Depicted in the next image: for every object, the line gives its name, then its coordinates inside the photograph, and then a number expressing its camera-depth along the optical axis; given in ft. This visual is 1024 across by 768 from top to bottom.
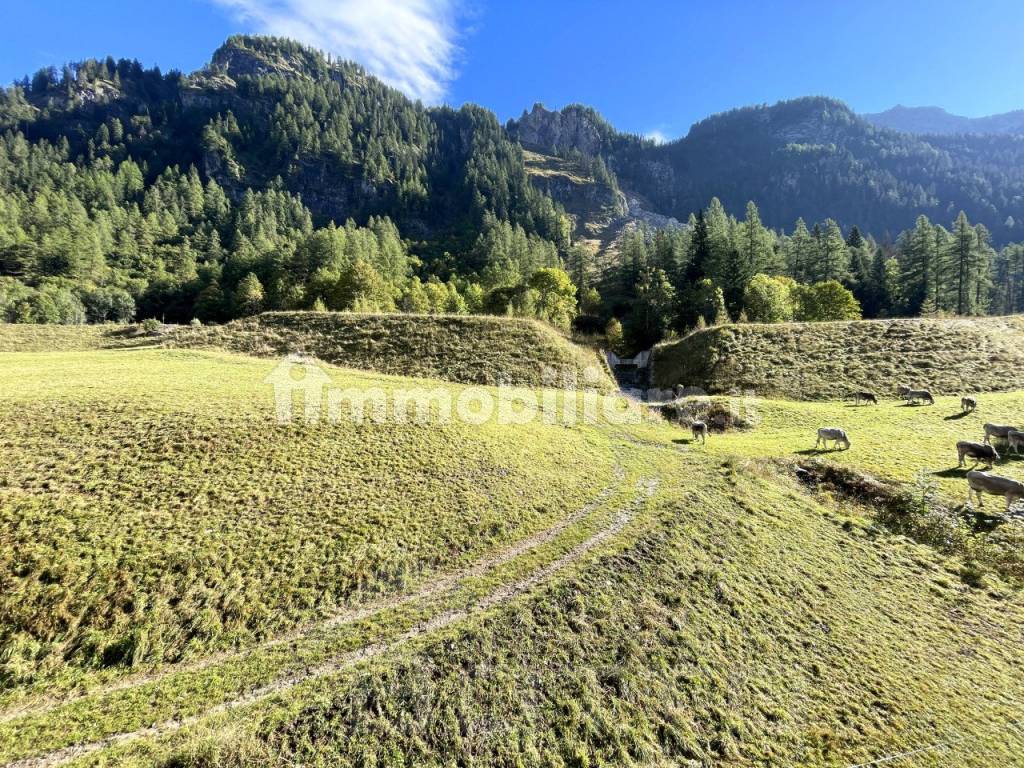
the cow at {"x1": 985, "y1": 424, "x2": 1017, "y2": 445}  80.81
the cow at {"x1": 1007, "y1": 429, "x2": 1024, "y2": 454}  78.79
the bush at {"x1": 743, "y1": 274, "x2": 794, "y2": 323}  218.59
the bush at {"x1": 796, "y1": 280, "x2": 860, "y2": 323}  216.95
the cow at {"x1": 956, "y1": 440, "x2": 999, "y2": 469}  74.02
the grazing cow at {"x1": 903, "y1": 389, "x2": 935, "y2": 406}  118.11
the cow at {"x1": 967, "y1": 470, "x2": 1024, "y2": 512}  61.16
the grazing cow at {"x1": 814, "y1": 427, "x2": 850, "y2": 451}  88.02
